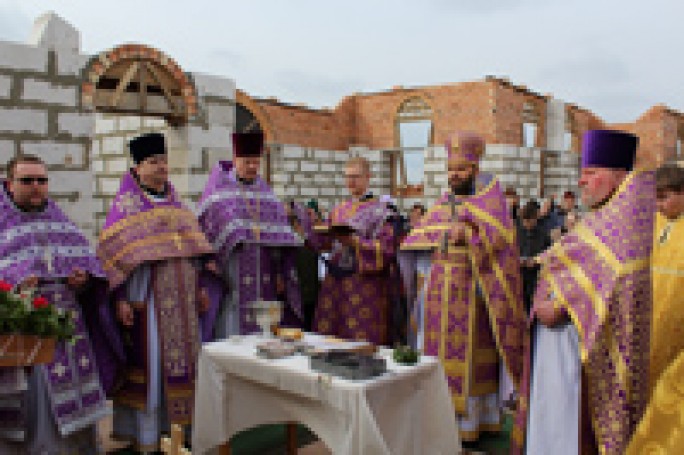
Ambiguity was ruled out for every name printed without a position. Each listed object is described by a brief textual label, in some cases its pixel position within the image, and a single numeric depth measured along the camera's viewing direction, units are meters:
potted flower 2.82
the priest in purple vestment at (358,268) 5.03
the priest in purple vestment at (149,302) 4.18
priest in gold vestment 2.91
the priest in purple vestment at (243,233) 4.72
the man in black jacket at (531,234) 7.81
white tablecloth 2.62
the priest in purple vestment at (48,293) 3.55
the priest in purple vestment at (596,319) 2.80
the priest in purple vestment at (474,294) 4.24
